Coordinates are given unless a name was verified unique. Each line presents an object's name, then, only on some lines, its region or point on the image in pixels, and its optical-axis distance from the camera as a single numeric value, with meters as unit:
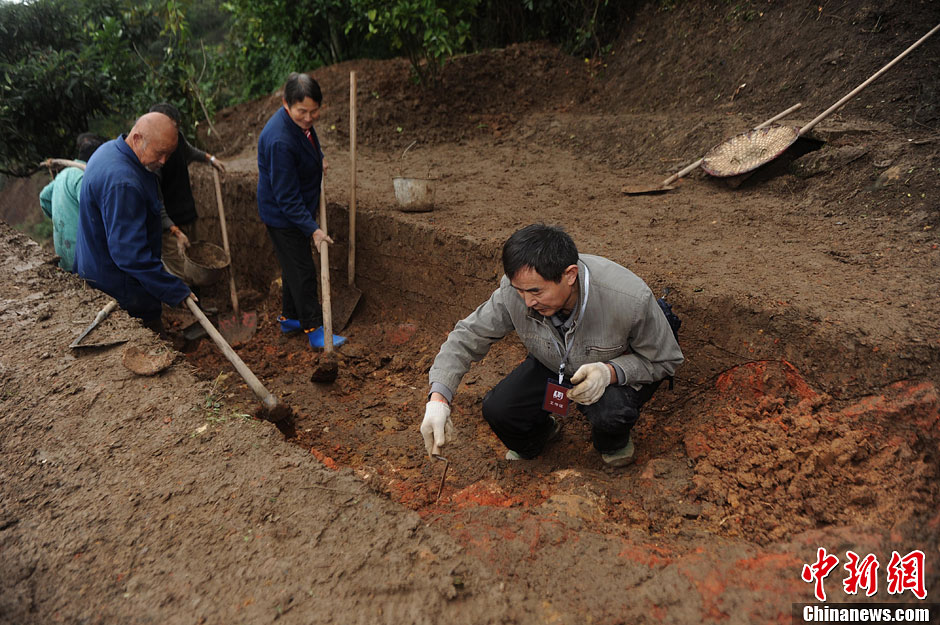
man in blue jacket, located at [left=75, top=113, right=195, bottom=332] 3.07
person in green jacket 3.72
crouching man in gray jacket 2.06
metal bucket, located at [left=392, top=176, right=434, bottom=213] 4.39
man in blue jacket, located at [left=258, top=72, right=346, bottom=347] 3.64
